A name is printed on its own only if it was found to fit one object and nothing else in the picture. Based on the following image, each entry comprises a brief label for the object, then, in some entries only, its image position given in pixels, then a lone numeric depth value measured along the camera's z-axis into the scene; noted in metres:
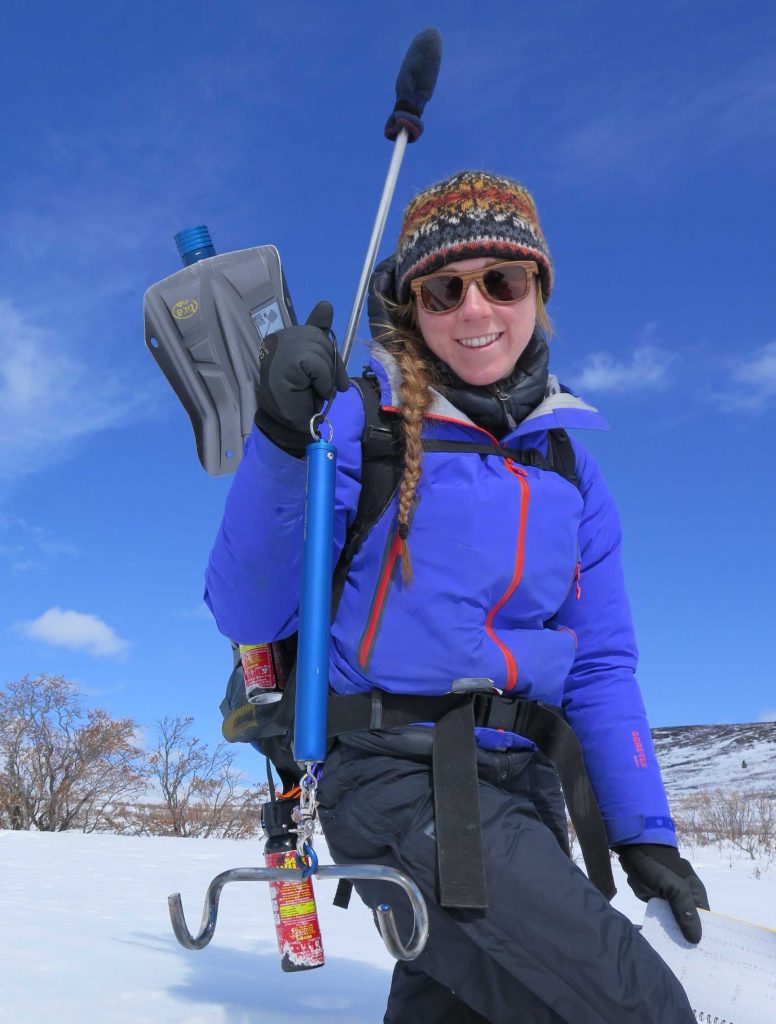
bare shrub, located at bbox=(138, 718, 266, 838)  13.19
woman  1.63
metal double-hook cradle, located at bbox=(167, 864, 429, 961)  1.46
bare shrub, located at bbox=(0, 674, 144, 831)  13.40
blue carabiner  1.57
